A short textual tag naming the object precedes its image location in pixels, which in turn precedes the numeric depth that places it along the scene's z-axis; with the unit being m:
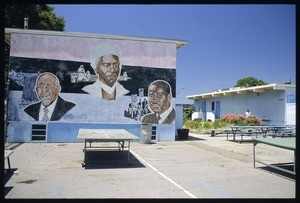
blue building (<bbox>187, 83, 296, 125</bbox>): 23.20
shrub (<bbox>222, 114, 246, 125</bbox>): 25.16
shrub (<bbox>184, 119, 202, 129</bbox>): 25.91
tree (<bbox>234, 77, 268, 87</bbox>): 68.42
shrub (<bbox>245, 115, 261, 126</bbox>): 24.16
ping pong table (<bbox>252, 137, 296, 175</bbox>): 7.75
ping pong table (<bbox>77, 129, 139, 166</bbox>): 8.79
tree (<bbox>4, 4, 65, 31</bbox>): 24.95
